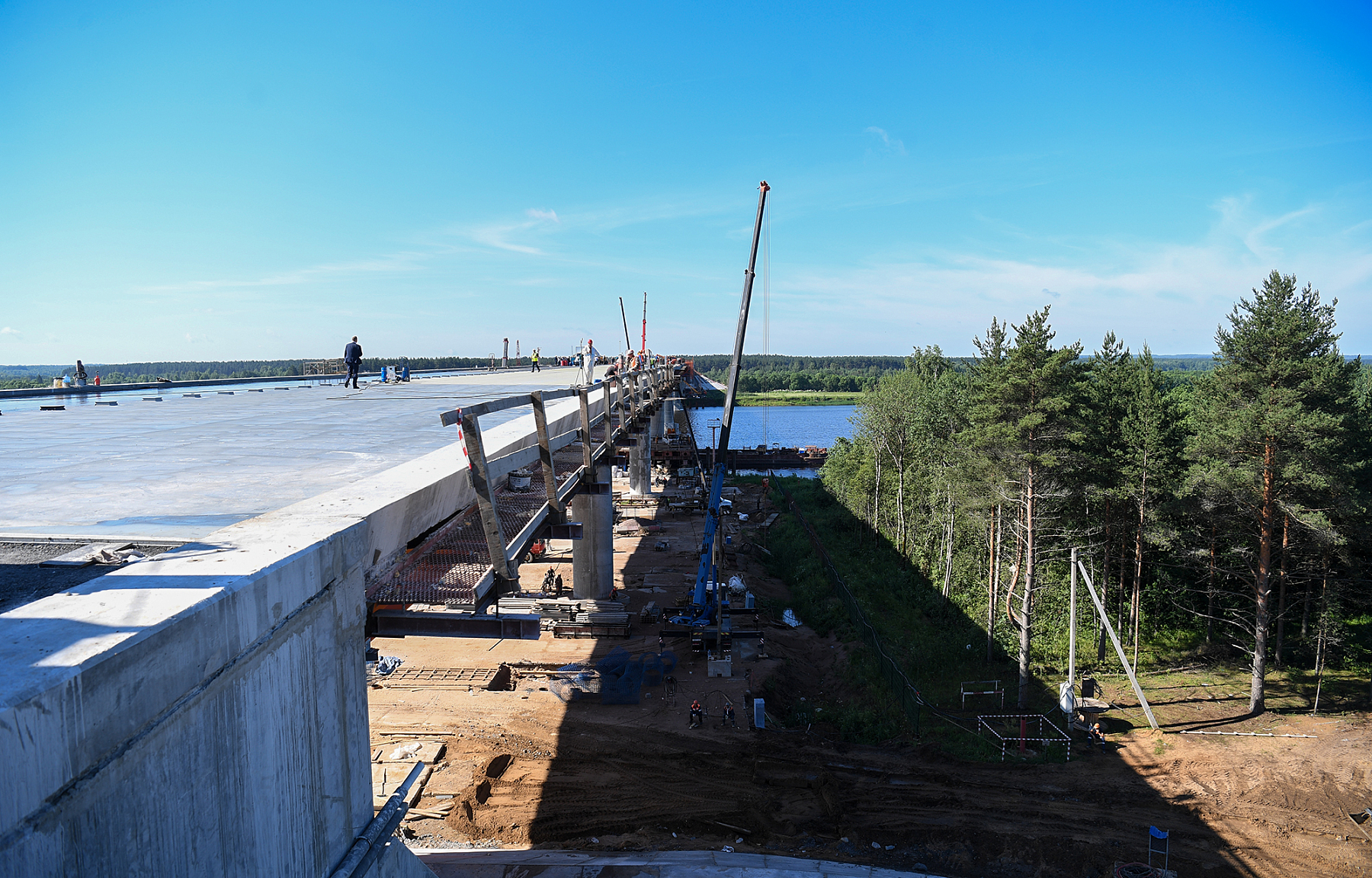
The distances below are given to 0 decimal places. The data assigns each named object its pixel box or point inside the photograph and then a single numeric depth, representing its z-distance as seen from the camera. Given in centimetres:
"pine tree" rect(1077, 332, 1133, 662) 2266
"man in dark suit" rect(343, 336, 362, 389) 2267
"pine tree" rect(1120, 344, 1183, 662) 2255
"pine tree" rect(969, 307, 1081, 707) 2034
